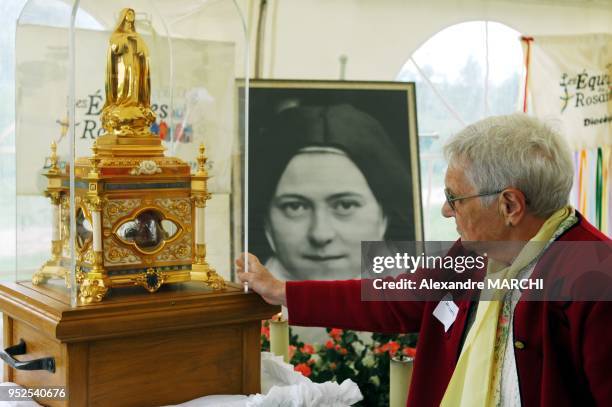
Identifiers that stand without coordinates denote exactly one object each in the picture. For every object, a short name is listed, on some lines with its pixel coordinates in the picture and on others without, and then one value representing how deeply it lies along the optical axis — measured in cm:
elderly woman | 198
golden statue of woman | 212
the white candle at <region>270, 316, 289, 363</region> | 256
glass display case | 205
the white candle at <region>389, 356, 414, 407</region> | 229
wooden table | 190
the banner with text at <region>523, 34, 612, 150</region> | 555
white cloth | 192
